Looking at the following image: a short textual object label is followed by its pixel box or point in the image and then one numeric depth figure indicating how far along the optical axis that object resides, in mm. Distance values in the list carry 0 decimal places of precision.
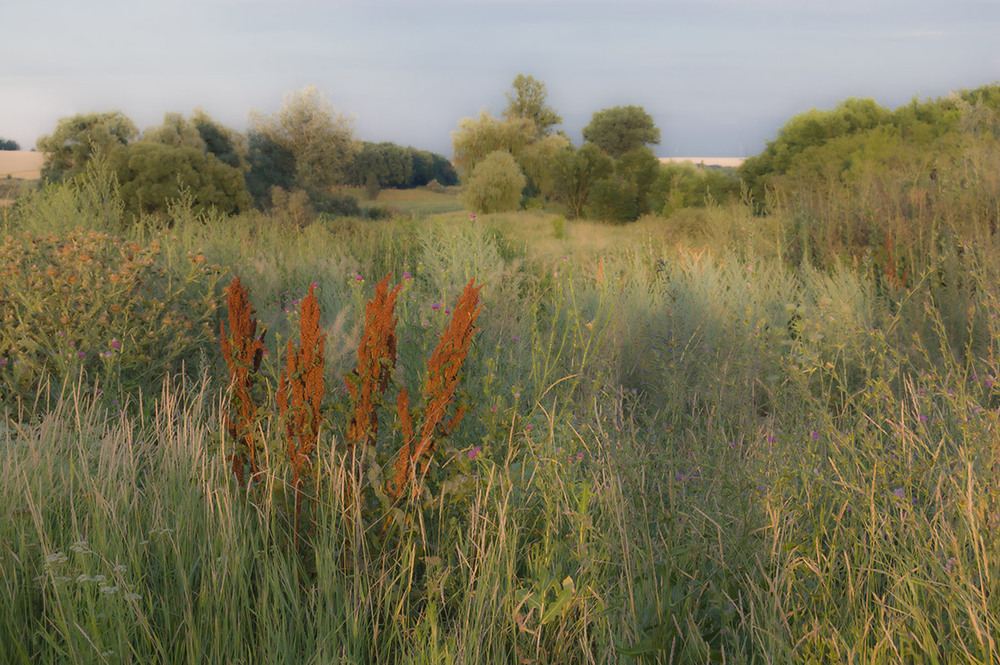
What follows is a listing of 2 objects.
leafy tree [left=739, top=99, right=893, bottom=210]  30000
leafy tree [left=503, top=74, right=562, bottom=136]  54562
